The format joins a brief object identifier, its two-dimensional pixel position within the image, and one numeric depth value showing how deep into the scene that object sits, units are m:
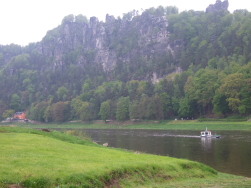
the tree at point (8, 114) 193.00
